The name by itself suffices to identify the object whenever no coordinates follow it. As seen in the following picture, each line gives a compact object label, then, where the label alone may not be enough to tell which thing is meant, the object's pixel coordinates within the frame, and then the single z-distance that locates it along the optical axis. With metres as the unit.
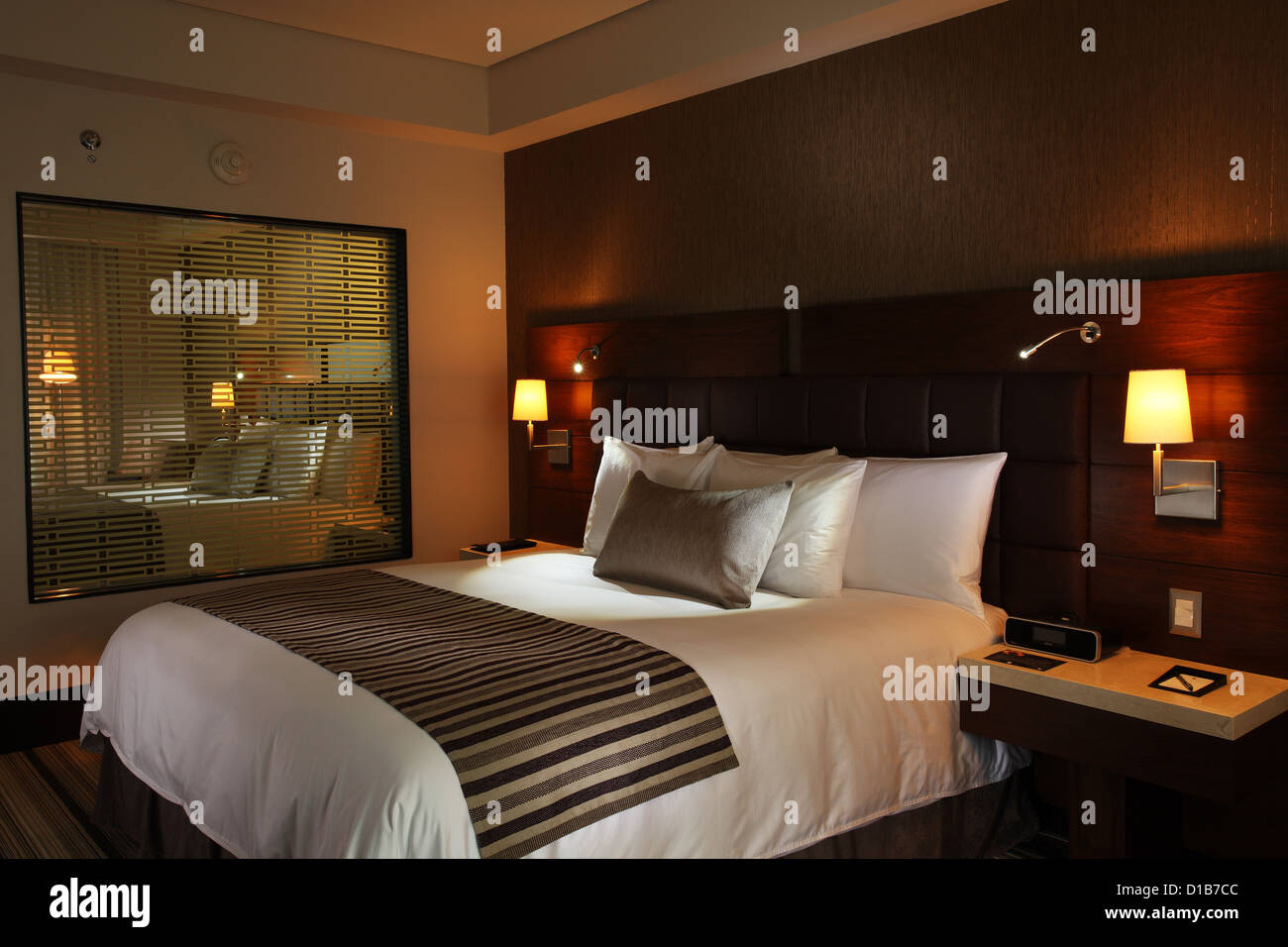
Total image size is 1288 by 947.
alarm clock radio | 2.71
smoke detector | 4.29
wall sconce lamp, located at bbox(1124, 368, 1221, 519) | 2.62
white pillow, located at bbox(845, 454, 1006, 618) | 3.02
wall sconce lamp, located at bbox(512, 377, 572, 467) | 4.73
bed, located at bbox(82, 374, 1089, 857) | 2.06
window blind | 3.98
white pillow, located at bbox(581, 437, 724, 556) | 3.65
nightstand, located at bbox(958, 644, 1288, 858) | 2.34
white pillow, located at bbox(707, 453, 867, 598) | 3.13
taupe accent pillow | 3.03
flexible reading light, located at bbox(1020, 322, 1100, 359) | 2.93
